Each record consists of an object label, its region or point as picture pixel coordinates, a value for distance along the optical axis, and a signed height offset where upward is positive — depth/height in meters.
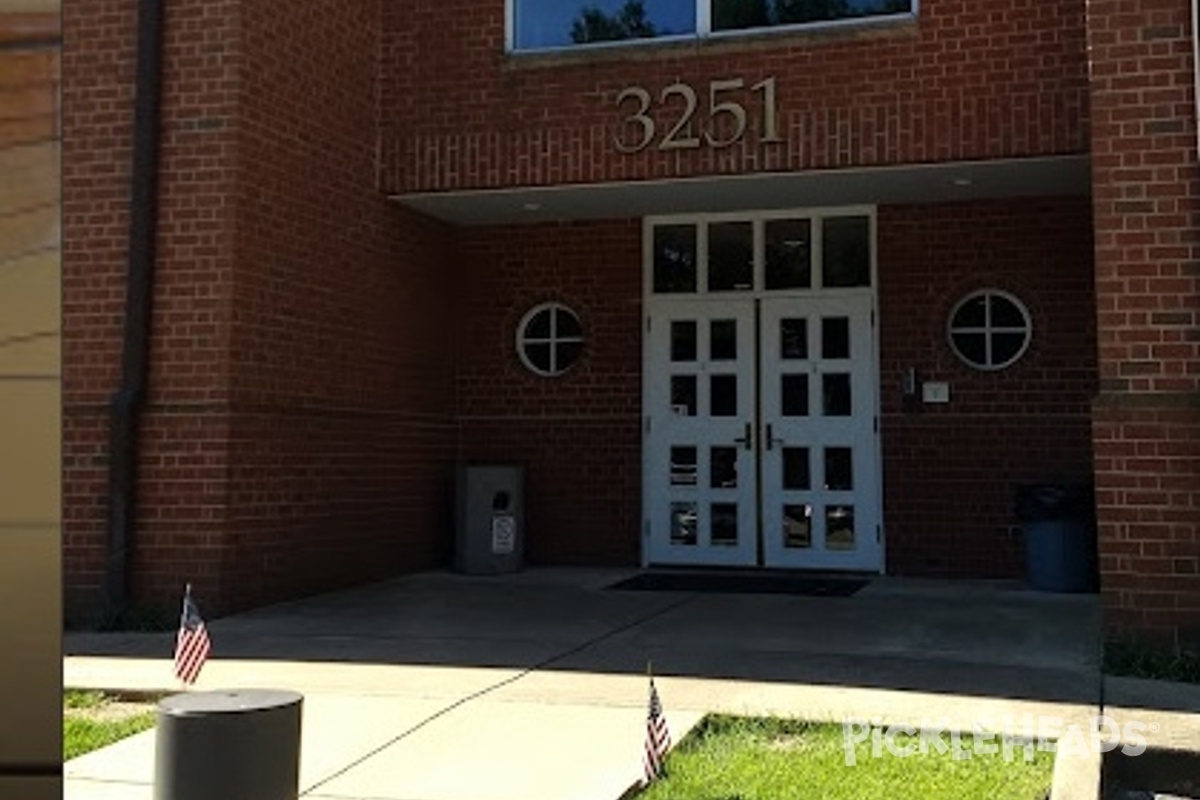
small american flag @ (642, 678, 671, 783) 4.79 -1.02
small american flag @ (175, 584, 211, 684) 5.80 -0.83
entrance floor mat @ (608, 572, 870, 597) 10.23 -0.94
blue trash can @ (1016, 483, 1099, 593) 10.05 -0.56
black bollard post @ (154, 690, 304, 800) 4.09 -0.90
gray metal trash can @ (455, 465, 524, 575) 11.47 -0.45
